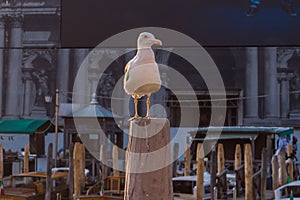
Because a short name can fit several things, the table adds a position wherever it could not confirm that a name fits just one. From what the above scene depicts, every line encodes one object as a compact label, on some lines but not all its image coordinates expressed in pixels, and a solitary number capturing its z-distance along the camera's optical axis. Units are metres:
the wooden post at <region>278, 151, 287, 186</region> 14.27
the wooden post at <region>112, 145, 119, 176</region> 16.23
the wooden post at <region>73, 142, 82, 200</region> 13.82
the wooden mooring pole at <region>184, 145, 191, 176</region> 16.59
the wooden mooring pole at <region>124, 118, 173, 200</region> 4.05
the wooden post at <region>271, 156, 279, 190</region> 13.16
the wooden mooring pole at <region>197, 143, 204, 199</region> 12.85
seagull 4.71
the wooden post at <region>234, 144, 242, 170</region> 16.25
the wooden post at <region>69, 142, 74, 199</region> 12.95
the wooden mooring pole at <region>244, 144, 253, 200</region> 12.78
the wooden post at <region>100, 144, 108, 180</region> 16.30
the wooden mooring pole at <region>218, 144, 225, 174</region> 16.15
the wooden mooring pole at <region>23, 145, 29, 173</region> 17.03
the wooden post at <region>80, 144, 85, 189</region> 15.11
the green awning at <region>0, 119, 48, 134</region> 21.16
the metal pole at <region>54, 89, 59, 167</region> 19.39
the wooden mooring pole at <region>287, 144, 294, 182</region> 16.13
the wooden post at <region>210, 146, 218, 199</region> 13.01
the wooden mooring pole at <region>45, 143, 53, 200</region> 12.47
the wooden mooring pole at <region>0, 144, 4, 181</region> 15.70
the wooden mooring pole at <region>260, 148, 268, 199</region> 12.62
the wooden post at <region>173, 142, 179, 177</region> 17.08
